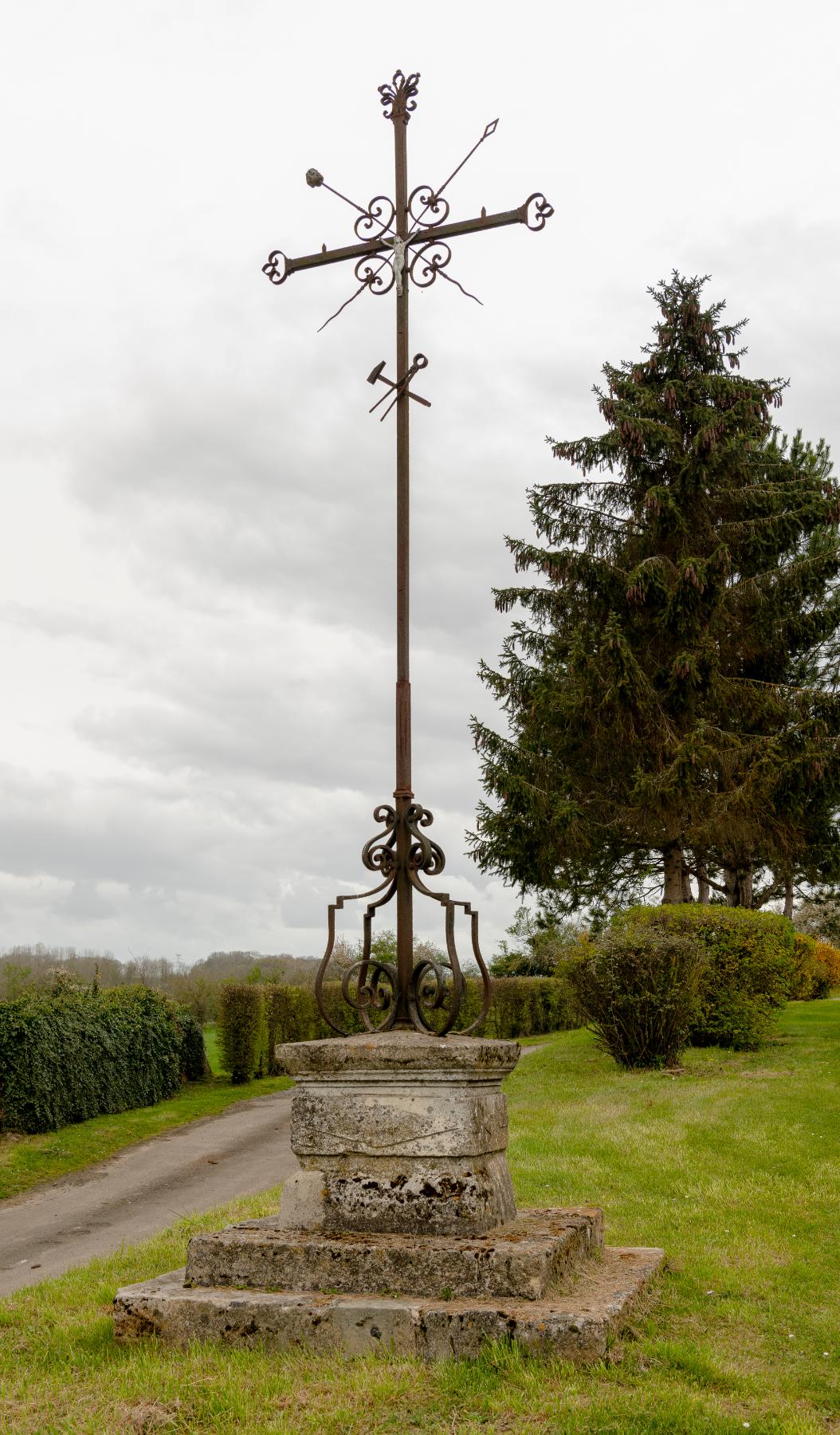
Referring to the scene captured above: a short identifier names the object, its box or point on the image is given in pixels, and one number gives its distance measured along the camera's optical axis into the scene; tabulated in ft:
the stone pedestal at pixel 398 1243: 13.70
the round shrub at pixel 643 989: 46.98
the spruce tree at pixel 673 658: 64.03
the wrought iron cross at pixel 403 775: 17.03
